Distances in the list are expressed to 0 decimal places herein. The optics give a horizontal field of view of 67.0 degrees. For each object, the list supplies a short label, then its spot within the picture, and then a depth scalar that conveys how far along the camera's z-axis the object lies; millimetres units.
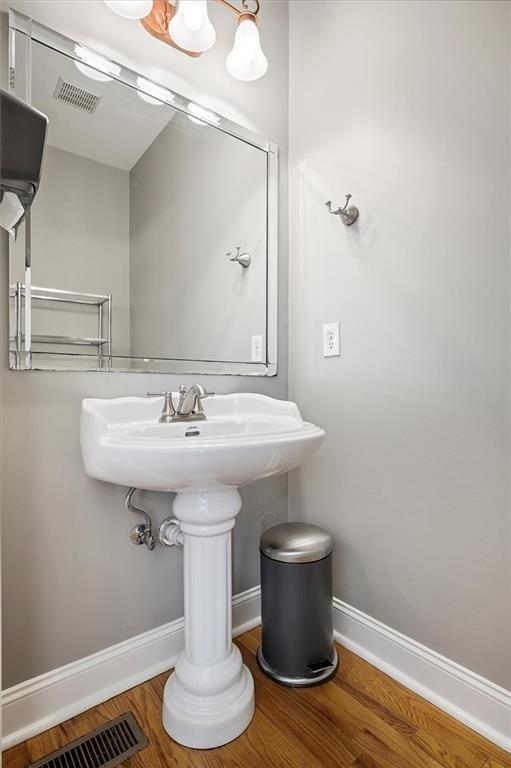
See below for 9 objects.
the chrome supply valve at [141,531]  1154
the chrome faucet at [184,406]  1137
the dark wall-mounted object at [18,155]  640
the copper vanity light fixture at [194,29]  1096
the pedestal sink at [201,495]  810
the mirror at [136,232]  1049
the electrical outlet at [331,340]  1384
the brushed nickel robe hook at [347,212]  1301
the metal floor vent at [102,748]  915
